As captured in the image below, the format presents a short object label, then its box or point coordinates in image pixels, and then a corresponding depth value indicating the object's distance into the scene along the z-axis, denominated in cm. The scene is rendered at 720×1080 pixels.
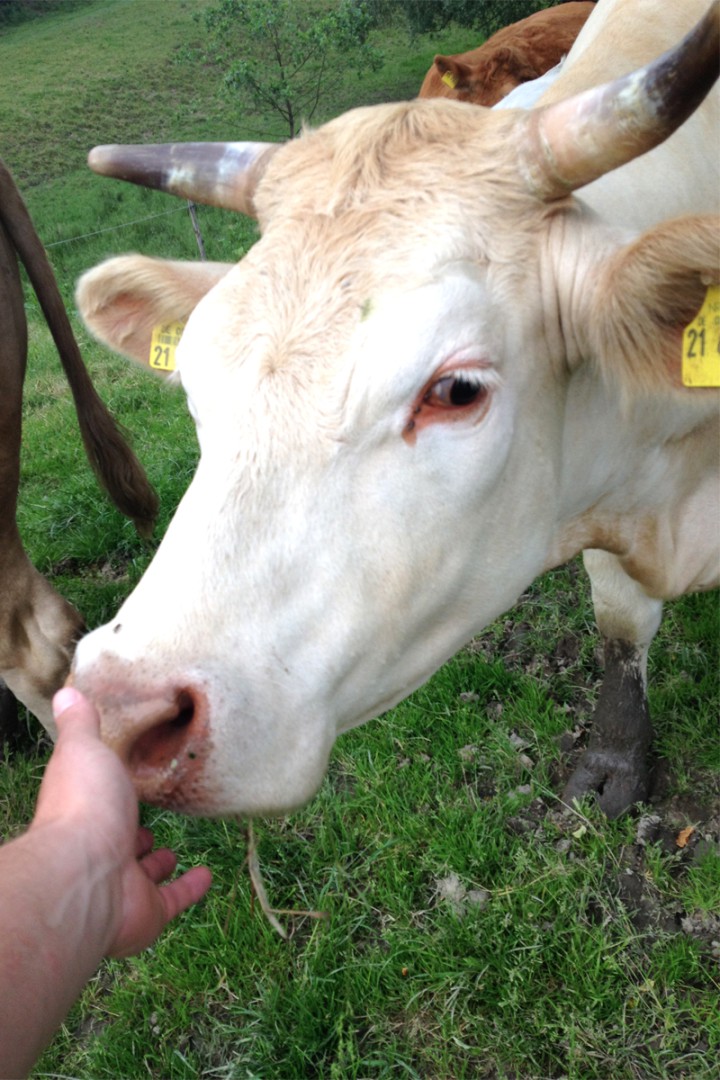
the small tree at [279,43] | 1458
